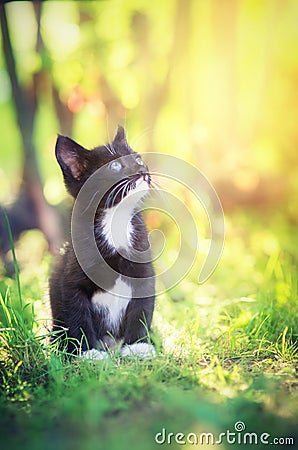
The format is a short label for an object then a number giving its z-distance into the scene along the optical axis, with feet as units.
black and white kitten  8.30
